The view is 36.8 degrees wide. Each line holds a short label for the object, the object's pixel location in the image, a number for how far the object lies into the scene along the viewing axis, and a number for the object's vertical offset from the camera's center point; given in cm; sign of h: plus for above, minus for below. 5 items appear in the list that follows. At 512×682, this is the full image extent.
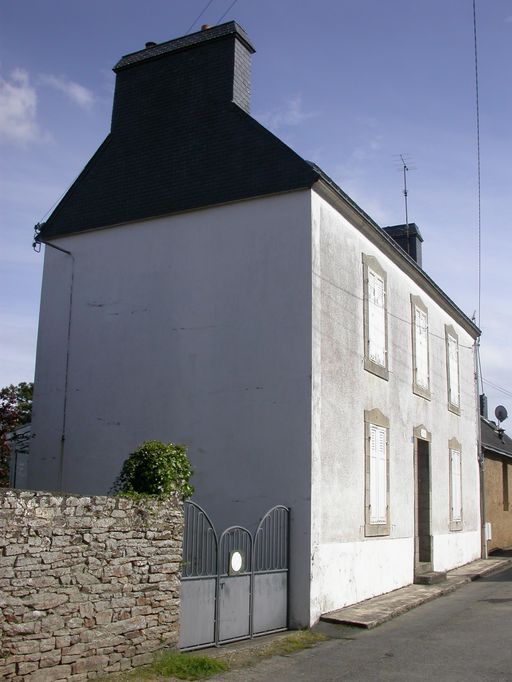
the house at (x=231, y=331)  1165 +267
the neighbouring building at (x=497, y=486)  2280 +33
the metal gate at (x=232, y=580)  904 -110
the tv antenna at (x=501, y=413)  2686 +289
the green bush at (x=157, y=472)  904 +21
